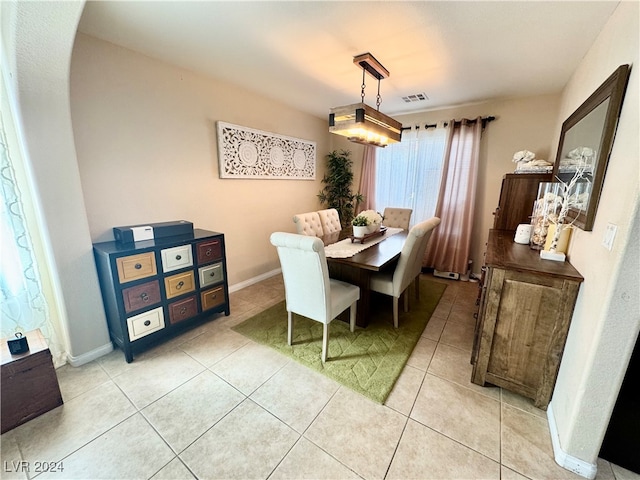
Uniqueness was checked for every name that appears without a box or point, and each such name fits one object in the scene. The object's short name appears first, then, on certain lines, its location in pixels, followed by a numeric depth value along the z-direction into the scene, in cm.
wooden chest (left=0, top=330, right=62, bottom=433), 144
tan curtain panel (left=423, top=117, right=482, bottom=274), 349
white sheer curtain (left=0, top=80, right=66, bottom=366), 162
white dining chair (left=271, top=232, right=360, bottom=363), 178
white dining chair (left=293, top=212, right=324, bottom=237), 315
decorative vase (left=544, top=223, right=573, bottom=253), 169
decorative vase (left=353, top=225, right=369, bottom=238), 284
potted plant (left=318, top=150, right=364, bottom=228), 448
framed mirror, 128
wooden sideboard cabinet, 149
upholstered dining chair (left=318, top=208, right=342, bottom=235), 357
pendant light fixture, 210
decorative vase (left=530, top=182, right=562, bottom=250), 181
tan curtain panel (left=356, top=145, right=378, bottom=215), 428
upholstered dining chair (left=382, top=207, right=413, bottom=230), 382
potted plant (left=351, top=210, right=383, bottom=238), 285
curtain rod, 333
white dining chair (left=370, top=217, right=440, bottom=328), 227
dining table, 221
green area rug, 189
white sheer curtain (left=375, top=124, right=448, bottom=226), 379
